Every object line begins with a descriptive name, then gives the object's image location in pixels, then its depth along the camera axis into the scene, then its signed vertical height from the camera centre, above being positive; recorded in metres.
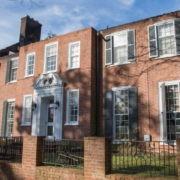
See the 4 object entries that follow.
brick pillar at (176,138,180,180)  5.21 -0.38
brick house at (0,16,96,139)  13.68 +2.41
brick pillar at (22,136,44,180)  7.41 -0.84
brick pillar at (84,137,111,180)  6.12 -0.73
